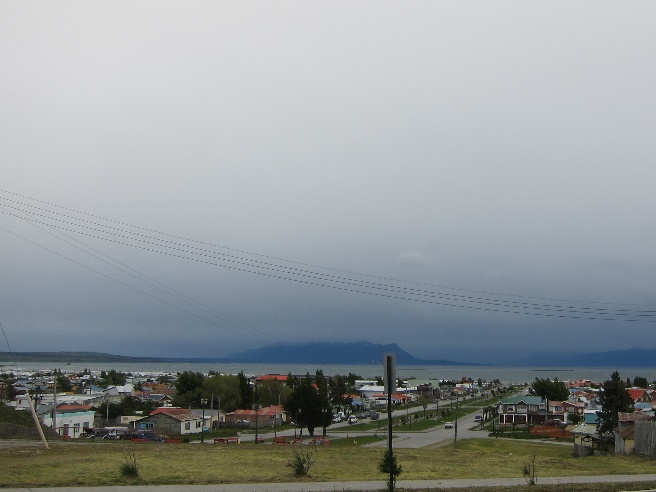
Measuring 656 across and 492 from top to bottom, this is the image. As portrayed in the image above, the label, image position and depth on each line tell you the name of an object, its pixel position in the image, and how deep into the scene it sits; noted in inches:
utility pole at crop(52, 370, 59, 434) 2792.3
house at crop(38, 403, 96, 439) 3173.0
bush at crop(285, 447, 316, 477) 978.1
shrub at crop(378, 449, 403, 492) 684.8
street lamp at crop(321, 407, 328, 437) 3181.6
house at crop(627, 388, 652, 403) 4904.0
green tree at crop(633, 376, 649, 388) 7421.3
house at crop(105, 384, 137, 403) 5325.8
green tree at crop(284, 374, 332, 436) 3166.8
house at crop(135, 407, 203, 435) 3259.4
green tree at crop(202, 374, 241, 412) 4598.9
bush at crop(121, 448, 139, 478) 914.1
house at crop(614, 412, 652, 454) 1737.2
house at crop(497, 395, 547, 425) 4104.3
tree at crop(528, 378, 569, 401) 4704.7
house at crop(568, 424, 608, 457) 1838.1
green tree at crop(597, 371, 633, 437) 2677.2
